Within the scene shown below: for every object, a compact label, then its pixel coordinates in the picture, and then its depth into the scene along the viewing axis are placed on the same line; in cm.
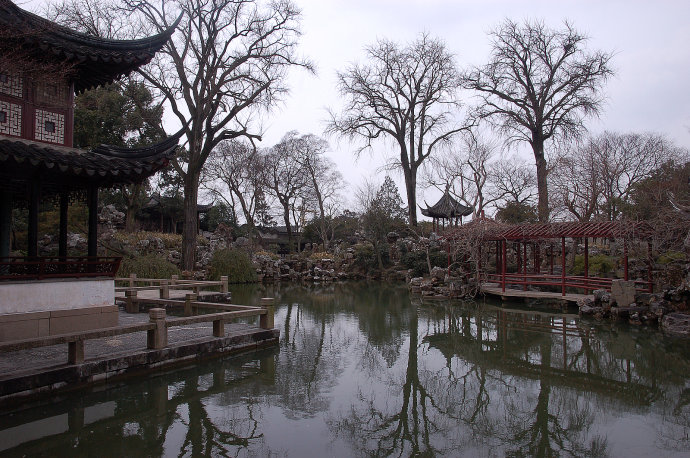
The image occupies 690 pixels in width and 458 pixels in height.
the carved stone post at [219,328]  778
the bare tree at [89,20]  1383
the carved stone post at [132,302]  1088
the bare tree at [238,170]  3080
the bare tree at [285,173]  3212
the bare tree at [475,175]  2455
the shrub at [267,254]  2658
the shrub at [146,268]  1705
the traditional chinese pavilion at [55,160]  607
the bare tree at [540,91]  2081
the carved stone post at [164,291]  1195
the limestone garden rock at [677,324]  964
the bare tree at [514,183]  2555
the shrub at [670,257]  1171
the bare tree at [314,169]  3309
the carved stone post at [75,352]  568
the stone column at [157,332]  651
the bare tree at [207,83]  1712
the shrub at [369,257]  2694
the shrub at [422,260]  2238
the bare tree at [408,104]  2719
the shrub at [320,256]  2840
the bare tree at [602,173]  1978
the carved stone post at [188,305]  1020
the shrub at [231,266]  2147
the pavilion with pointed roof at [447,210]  2867
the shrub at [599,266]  1705
